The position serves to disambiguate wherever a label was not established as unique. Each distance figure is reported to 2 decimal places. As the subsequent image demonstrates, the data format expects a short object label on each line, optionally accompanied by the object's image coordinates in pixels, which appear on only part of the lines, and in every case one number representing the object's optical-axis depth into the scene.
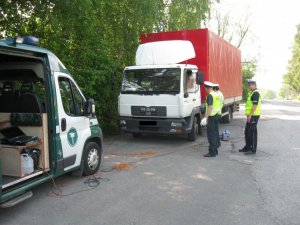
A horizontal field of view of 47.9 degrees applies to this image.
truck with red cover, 10.80
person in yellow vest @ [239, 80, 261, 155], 8.48
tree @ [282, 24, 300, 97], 70.27
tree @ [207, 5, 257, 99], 43.03
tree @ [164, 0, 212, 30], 14.20
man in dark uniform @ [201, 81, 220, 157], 8.34
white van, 5.02
